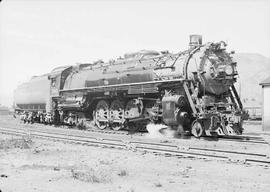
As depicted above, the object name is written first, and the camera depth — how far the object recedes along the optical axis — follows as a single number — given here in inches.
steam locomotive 610.5
